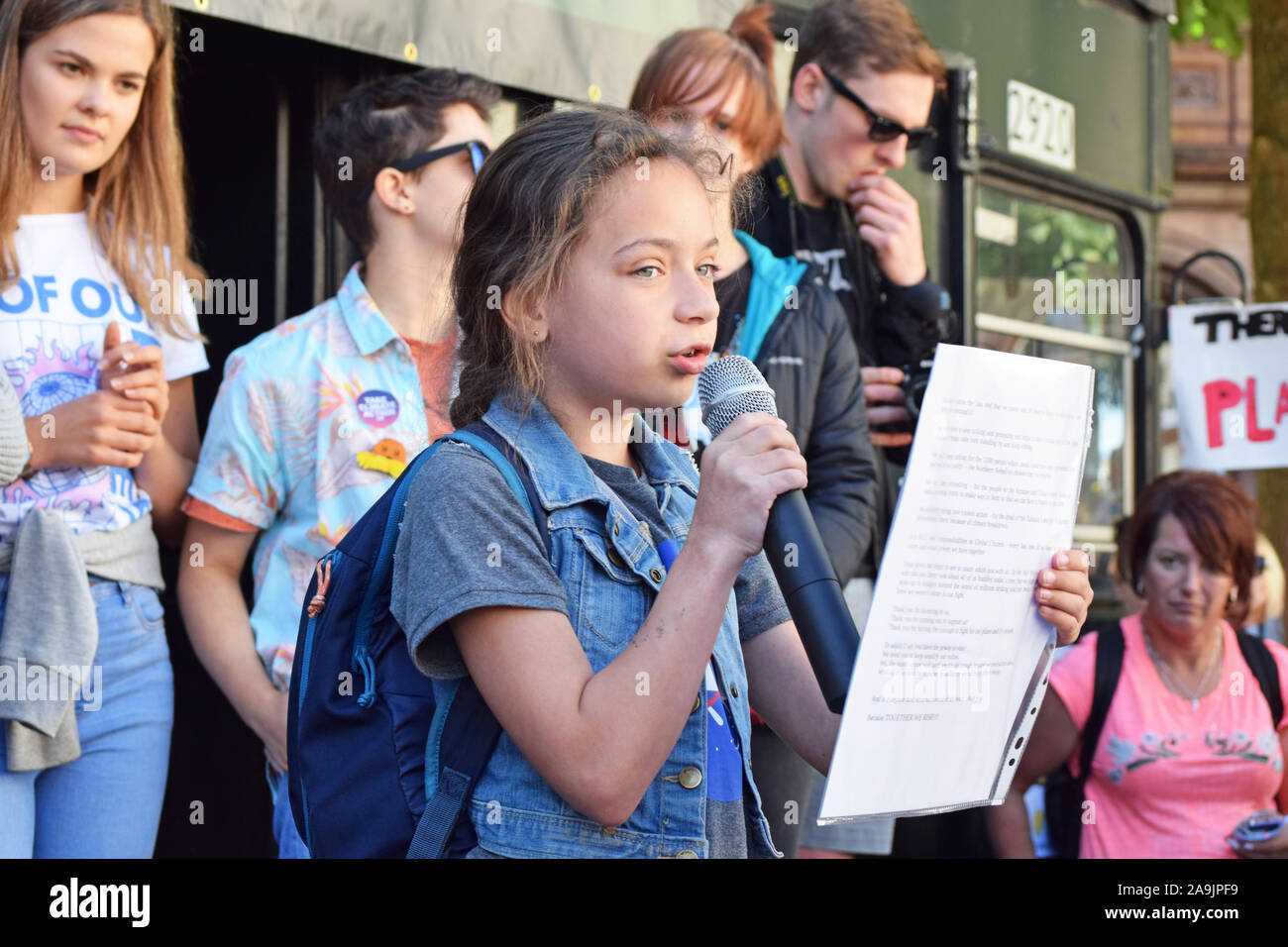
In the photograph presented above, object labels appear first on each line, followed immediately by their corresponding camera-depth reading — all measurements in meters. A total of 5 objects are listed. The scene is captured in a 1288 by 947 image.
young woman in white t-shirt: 2.61
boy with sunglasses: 2.93
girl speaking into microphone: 1.65
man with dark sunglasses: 3.88
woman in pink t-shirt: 4.02
